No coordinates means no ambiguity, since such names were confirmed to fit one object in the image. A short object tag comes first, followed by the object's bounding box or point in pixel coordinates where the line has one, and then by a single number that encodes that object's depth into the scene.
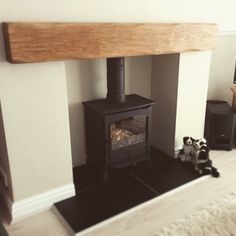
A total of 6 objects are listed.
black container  2.76
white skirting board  1.91
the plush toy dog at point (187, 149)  2.55
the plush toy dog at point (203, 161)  2.43
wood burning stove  2.19
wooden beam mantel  1.60
